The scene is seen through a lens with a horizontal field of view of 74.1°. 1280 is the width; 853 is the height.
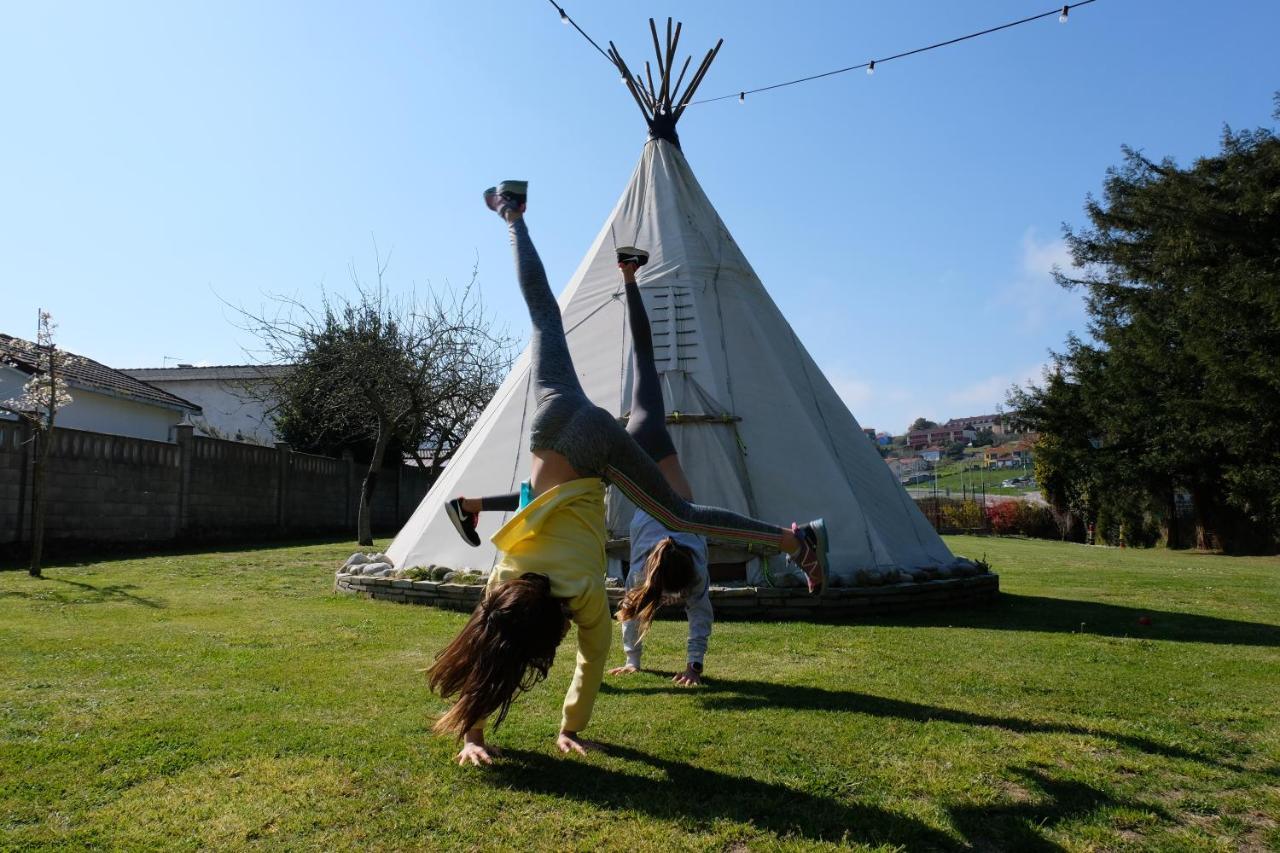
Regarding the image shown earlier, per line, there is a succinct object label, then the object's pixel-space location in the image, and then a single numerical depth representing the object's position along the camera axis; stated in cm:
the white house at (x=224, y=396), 2698
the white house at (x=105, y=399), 1556
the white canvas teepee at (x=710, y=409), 820
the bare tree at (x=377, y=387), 1753
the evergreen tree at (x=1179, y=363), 1983
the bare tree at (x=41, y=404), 991
